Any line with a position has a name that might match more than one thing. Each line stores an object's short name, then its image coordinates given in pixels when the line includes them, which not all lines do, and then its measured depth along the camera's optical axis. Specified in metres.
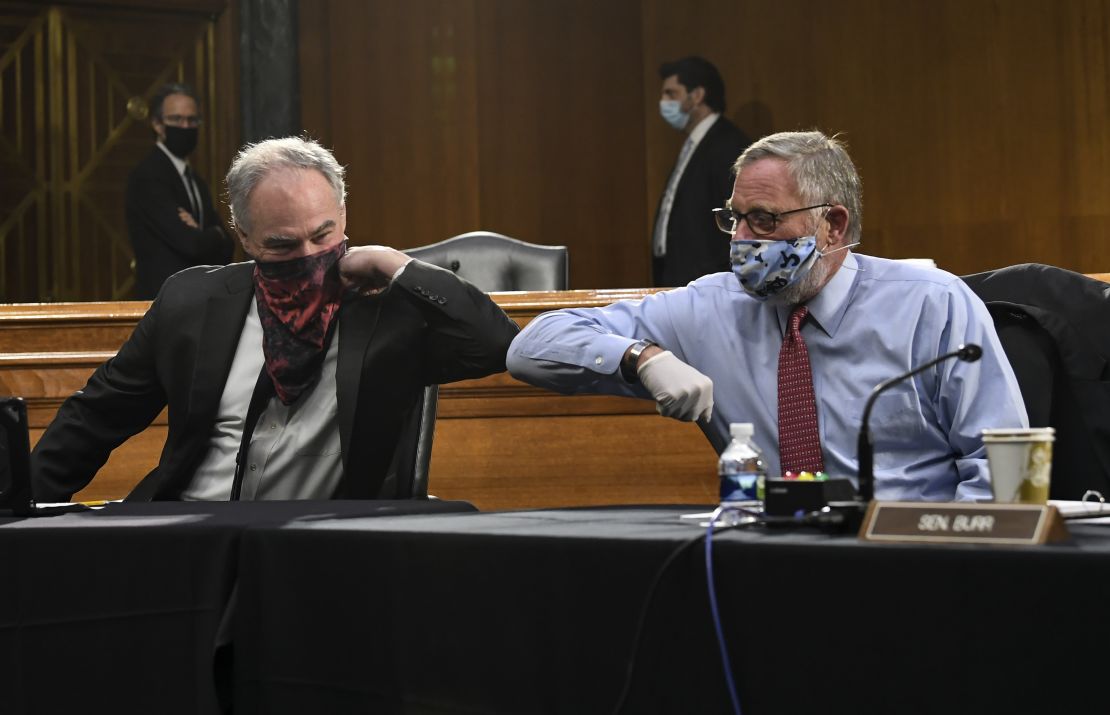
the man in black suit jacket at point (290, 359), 5.60
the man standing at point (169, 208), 12.97
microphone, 4.04
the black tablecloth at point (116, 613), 4.39
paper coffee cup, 4.08
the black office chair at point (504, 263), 9.71
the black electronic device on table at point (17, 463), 4.86
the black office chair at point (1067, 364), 5.11
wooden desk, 7.40
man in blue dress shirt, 5.08
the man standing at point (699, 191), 12.40
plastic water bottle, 4.33
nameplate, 3.73
